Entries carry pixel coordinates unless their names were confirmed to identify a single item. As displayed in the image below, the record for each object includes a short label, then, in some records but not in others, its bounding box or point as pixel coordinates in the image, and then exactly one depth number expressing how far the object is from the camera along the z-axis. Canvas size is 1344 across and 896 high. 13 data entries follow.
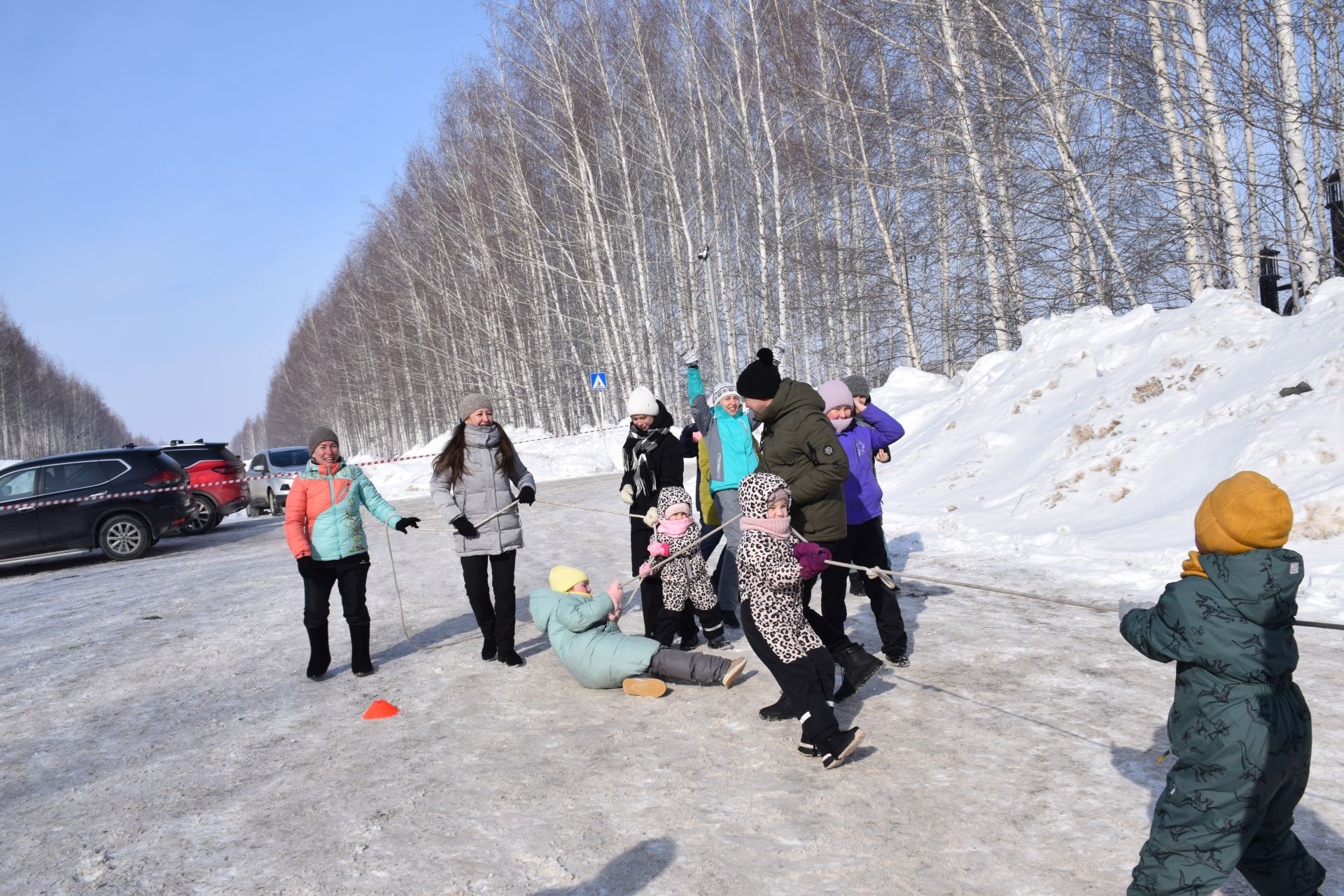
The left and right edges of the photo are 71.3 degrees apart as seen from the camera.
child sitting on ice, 5.27
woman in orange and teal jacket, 5.95
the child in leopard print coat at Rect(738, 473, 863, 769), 4.22
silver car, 22.20
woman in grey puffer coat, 6.18
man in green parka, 4.73
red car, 17.12
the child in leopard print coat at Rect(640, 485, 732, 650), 5.96
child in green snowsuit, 2.51
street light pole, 21.50
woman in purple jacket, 5.44
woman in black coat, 6.56
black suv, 12.92
